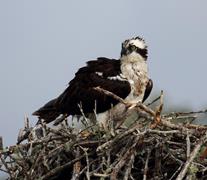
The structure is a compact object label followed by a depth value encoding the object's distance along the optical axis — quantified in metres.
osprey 19.53
